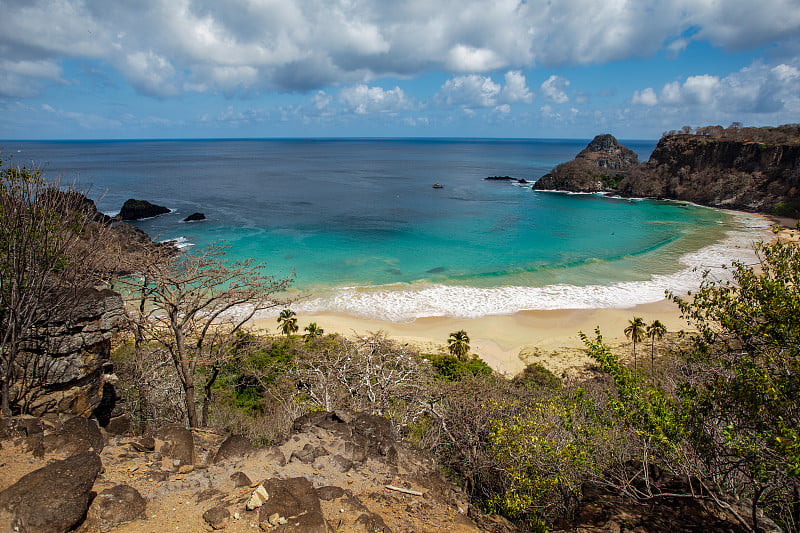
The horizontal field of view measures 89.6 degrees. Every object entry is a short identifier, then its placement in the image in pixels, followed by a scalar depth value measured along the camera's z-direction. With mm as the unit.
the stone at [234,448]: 9594
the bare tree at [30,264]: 10602
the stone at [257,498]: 7500
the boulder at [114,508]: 6977
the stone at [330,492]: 8305
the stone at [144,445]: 9299
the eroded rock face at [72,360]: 11883
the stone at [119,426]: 12156
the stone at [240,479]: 8471
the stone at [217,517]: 7166
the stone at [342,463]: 9561
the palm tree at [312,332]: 28183
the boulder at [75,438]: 8688
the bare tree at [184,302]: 13430
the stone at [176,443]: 9289
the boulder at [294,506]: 7133
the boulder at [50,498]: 6461
